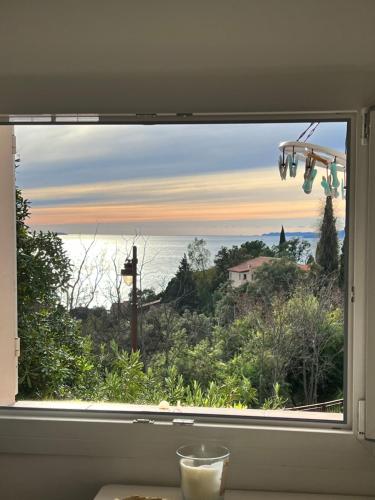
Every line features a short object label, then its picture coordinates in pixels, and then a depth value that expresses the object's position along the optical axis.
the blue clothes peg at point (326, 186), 1.96
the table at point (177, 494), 1.87
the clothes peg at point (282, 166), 1.98
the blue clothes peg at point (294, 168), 1.98
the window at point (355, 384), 1.89
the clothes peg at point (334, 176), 1.94
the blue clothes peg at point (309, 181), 1.96
